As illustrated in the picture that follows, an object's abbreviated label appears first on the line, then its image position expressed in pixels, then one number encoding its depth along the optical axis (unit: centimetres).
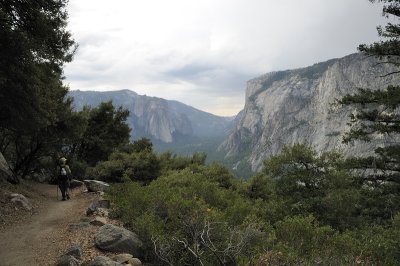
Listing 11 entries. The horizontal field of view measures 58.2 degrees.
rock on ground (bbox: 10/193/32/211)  1724
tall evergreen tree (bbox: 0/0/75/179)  1427
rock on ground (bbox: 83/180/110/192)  2262
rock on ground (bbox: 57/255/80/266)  926
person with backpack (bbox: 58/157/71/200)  2078
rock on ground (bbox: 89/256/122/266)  896
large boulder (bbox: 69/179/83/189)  2649
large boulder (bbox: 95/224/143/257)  1057
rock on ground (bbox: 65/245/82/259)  979
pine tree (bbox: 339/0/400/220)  1828
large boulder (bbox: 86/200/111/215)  1532
